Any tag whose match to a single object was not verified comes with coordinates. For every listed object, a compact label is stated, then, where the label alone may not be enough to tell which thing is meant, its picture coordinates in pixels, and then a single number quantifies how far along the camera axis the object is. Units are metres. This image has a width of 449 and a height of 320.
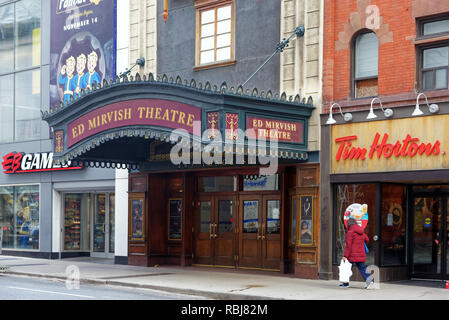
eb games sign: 25.64
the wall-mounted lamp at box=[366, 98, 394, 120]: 16.59
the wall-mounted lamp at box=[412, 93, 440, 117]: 15.78
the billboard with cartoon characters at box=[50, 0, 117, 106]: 23.78
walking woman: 15.89
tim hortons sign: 15.88
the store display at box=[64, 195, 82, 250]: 26.20
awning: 16.16
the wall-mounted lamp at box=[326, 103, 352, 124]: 17.36
